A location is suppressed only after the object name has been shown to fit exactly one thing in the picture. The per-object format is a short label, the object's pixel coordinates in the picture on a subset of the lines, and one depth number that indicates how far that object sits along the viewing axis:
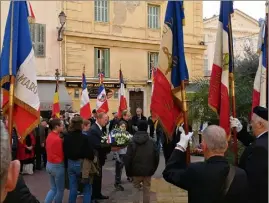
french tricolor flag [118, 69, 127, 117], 13.66
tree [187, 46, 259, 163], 7.70
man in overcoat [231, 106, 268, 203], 2.69
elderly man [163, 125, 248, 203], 2.54
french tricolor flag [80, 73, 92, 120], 12.08
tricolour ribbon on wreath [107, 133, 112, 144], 6.73
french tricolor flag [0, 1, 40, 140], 4.29
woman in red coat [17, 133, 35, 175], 8.53
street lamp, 16.79
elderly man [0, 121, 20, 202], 1.23
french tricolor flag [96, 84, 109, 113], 12.90
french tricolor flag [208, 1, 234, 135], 4.10
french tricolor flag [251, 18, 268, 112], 5.05
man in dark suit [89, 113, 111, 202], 5.87
